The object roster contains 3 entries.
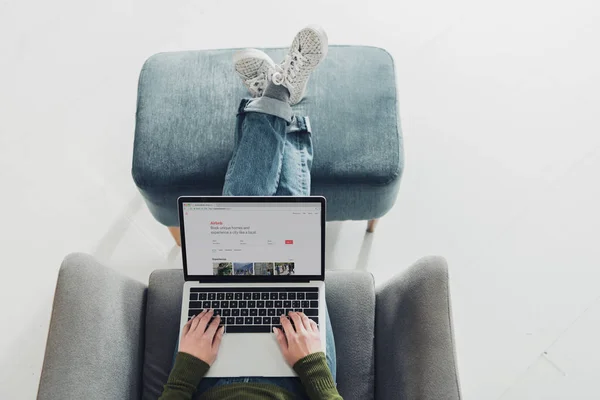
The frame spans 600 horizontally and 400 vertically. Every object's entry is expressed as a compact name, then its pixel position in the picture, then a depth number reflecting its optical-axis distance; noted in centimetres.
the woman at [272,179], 113
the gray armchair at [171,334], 107
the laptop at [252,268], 119
